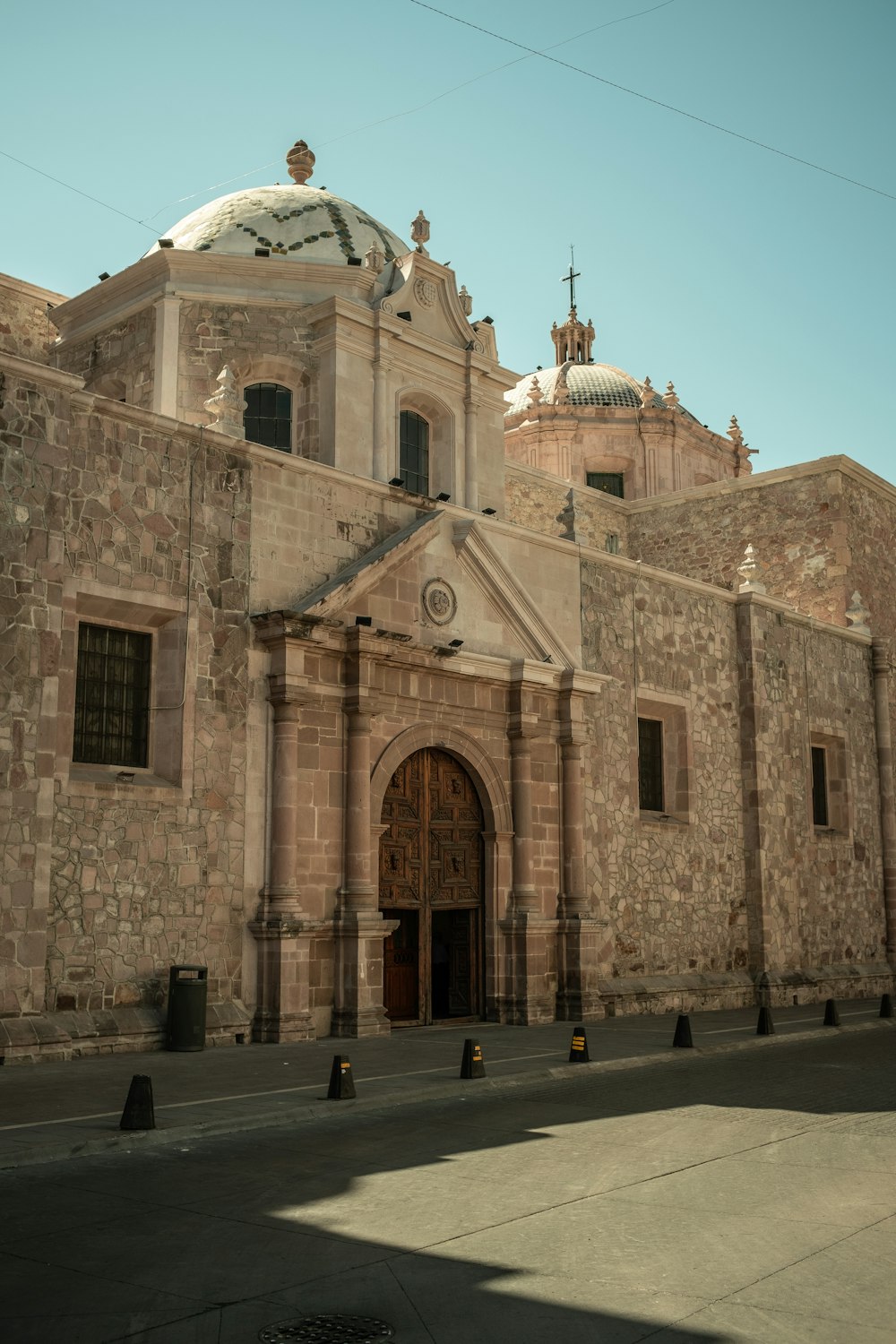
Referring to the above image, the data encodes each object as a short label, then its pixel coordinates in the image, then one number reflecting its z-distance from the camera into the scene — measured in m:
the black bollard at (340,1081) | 10.20
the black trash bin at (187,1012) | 13.45
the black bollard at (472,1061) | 11.61
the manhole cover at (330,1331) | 4.78
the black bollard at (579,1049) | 13.03
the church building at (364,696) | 13.56
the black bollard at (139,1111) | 8.59
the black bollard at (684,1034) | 14.72
